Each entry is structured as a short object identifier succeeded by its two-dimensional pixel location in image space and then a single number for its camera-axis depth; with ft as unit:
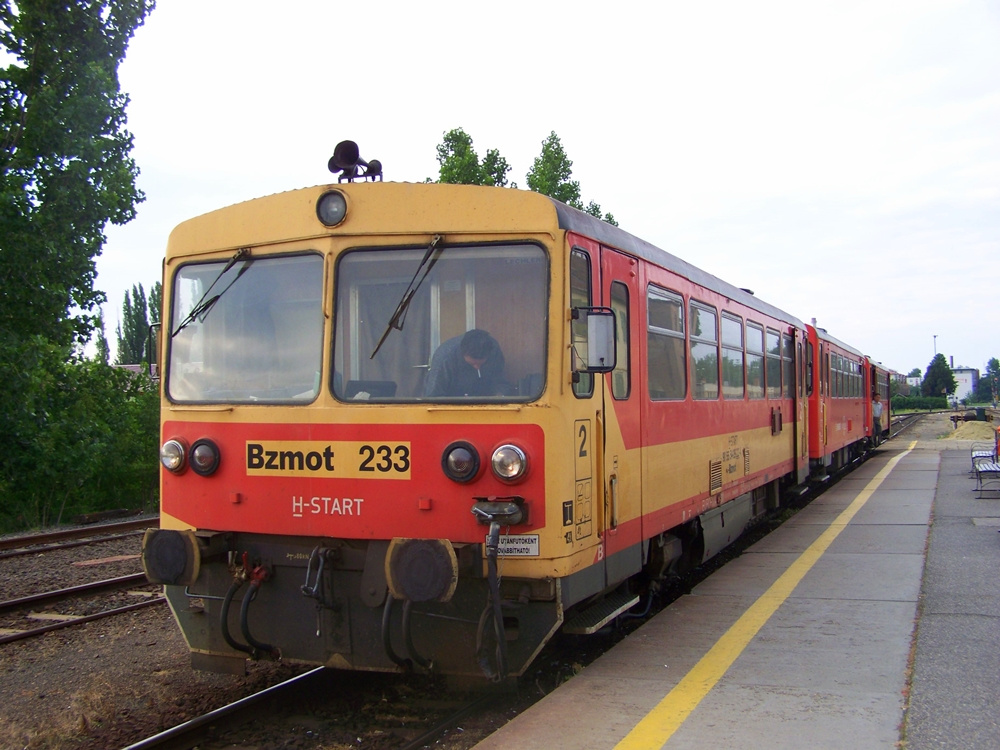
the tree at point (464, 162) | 79.71
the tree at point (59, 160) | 61.52
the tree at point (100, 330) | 69.72
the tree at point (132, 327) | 227.61
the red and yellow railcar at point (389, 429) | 15.39
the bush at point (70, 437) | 59.11
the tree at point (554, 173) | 88.07
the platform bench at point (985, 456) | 51.70
